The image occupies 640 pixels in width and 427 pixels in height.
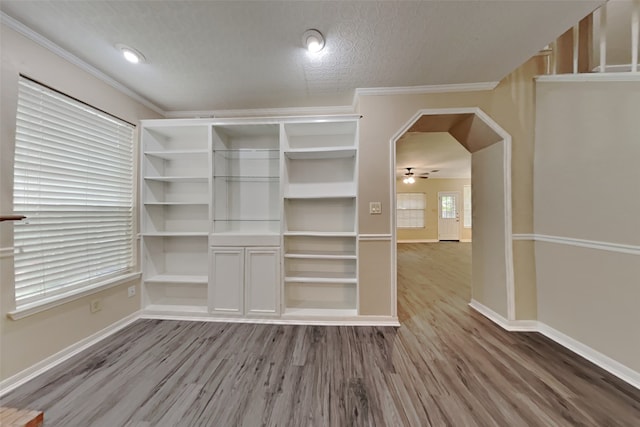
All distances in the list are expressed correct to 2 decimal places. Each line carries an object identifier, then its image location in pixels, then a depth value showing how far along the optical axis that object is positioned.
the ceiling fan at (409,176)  7.13
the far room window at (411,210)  8.55
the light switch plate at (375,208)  2.39
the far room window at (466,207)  8.48
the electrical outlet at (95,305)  2.03
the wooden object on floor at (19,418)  0.79
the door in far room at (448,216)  8.50
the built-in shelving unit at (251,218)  2.44
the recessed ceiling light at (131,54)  1.77
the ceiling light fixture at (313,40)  1.61
